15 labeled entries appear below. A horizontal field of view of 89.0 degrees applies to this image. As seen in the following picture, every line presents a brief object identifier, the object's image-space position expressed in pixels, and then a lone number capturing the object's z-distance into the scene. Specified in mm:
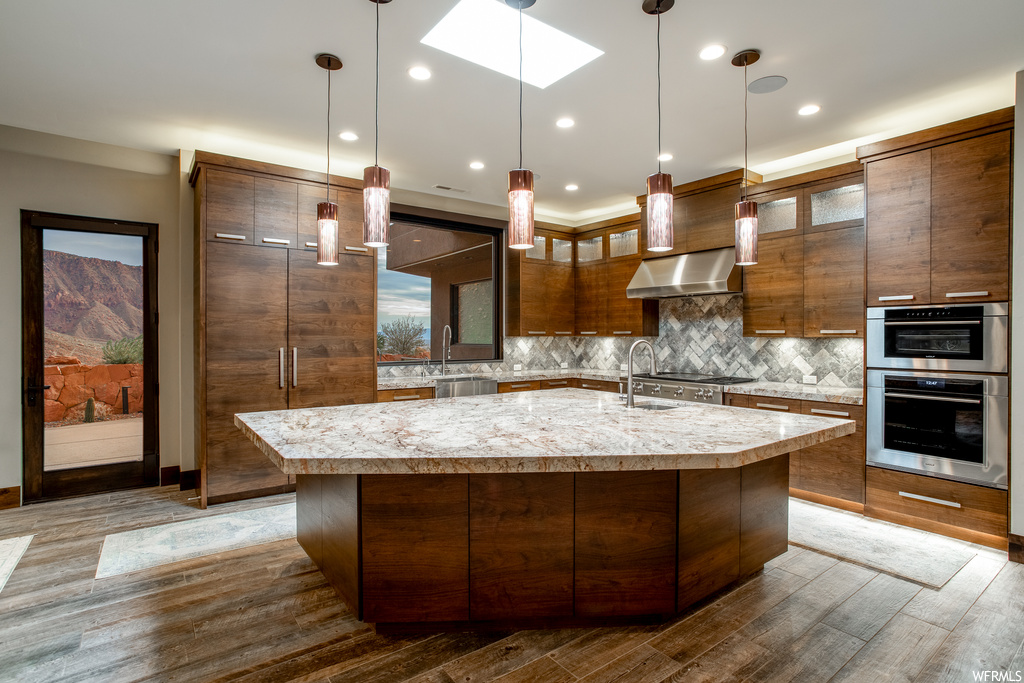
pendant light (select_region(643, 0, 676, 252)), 2062
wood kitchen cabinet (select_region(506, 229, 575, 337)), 5848
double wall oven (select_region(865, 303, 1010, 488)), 3037
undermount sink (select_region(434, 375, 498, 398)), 4508
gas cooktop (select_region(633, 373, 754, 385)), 4578
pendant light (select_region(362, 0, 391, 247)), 2139
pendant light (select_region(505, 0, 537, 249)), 2076
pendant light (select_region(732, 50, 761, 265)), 2533
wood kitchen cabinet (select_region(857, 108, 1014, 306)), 3027
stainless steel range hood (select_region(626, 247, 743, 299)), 4496
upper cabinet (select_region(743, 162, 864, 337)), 3852
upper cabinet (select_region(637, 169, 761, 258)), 4586
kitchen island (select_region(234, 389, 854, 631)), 2000
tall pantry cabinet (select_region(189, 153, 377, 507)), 3775
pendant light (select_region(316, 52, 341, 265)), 2637
